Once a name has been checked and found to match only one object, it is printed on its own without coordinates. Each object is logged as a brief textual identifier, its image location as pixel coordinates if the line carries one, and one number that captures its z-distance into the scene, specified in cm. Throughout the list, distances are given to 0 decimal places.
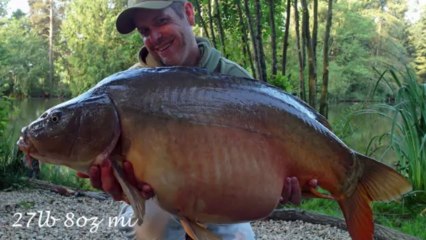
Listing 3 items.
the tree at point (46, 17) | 4631
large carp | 164
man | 221
